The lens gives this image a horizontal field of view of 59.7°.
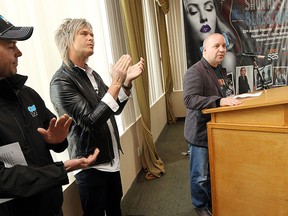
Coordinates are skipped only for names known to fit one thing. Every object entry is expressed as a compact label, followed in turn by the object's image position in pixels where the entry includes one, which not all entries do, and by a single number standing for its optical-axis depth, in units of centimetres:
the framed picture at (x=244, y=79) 300
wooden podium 141
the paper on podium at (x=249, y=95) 173
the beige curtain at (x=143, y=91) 266
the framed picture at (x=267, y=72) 315
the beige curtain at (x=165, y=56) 462
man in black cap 80
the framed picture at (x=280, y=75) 317
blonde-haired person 133
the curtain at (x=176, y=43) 508
